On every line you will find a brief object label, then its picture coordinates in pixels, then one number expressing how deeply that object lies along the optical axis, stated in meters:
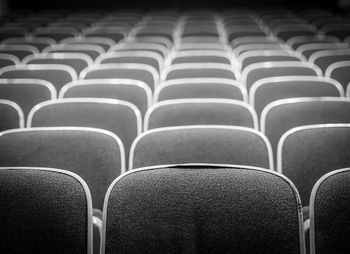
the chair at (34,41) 4.24
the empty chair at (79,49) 3.81
